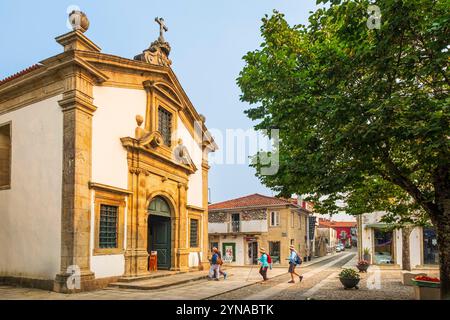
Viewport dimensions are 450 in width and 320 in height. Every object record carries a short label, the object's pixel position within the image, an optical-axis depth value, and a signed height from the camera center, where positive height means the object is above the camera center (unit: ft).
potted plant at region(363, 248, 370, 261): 95.71 -11.84
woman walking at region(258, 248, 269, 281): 58.90 -8.81
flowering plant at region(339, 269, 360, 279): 48.01 -8.34
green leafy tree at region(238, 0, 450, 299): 25.55 +7.72
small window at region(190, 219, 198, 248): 68.63 -4.98
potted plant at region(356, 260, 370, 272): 73.53 -11.21
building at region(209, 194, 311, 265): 113.80 -7.06
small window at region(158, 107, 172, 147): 60.70 +11.93
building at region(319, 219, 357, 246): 265.13 -19.04
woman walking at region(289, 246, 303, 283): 57.67 -8.08
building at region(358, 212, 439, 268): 89.81 -9.26
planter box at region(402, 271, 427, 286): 53.06 -9.74
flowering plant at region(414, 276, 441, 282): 36.56 -6.81
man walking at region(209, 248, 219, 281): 58.44 -9.21
